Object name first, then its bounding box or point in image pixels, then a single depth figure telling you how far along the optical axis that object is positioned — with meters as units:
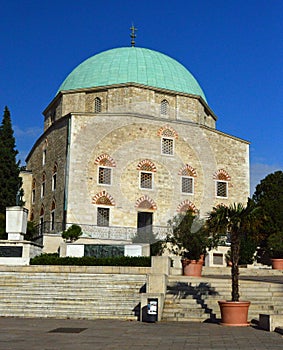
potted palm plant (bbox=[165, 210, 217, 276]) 22.06
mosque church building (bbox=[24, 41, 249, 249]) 29.88
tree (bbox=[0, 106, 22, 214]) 27.80
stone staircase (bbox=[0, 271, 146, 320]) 14.81
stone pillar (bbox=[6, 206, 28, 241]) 21.92
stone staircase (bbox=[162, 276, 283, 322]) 13.97
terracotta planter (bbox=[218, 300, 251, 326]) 12.47
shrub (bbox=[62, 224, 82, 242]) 26.03
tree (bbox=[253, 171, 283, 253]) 31.39
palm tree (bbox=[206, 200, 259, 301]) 13.34
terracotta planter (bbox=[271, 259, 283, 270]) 25.64
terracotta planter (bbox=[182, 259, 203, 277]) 20.48
